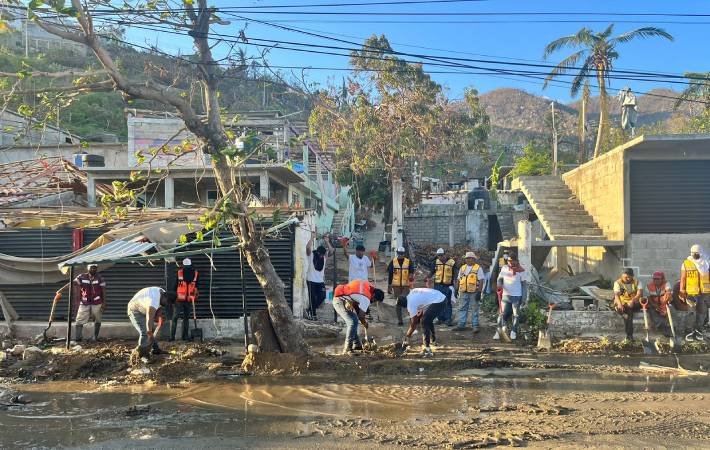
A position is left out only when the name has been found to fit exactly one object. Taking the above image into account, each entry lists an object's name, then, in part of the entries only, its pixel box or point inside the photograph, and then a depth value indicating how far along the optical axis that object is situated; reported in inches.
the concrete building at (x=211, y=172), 685.3
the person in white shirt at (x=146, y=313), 349.7
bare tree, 288.4
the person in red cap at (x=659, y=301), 375.2
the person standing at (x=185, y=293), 425.4
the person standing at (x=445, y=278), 483.5
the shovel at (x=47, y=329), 426.9
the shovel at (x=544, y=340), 377.4
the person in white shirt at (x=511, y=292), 399.9
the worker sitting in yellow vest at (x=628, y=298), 377.7
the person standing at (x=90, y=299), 416.8
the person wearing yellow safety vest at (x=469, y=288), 445.4
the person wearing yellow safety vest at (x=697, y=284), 384.2
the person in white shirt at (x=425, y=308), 358.9
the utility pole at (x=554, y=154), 1336.4
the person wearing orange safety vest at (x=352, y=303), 360.2
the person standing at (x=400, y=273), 471.2
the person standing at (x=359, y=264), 482.0
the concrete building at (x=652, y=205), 483.5
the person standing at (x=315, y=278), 495.8
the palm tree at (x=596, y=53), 1087.5
